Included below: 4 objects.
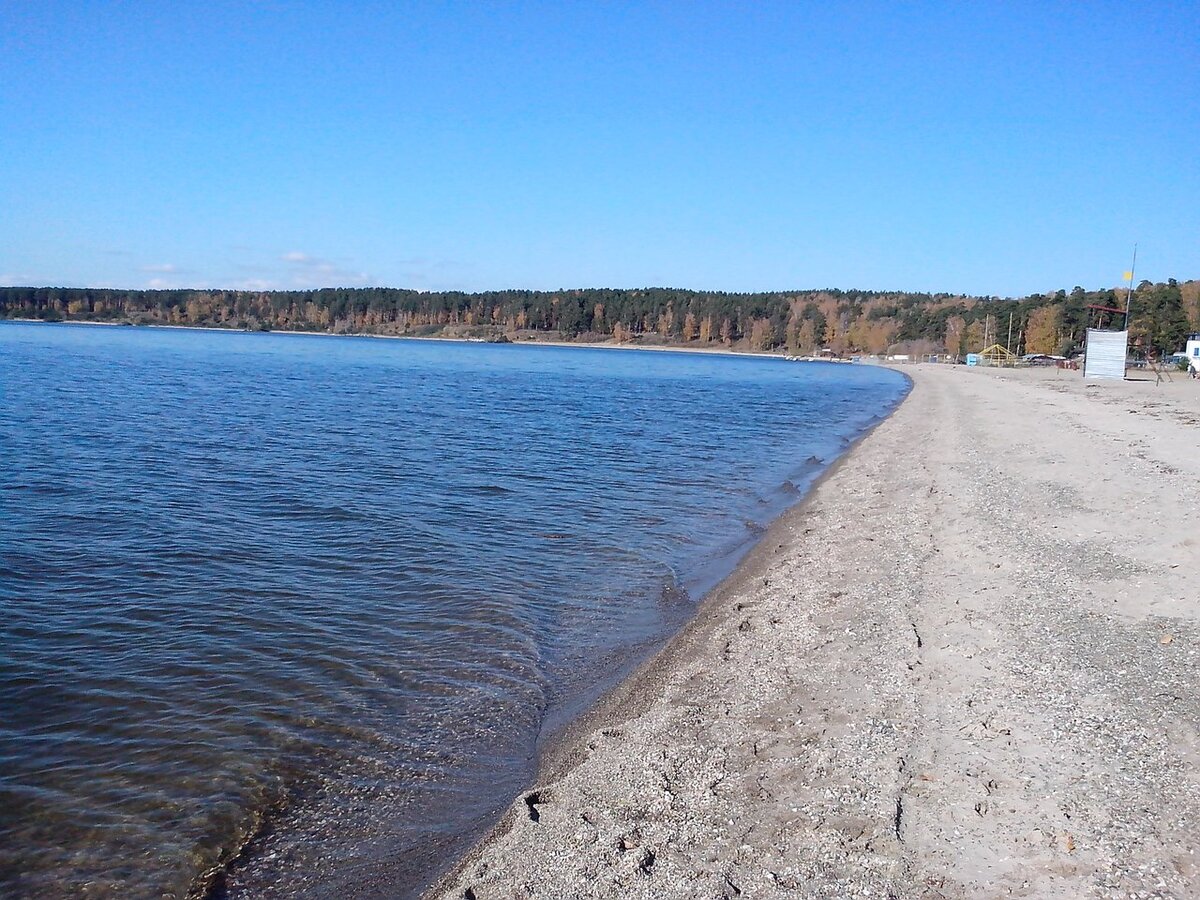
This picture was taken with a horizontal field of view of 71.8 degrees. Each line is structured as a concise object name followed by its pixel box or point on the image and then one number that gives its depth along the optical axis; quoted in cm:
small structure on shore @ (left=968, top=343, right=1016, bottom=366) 10462
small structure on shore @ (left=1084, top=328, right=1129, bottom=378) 5741
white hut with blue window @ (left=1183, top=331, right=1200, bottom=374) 5968
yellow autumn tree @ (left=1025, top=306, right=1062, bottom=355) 11050
